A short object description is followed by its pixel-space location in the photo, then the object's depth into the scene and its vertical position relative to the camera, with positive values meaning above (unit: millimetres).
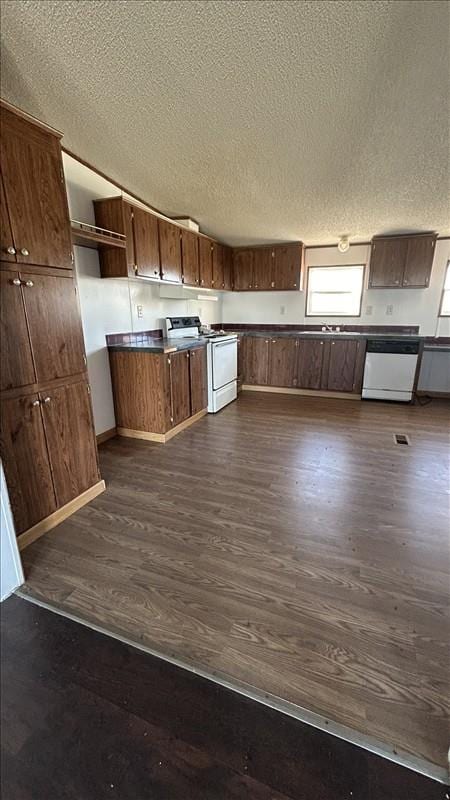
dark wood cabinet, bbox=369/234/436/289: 4500 +662
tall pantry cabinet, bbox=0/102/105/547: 1702 -146
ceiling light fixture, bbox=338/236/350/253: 4712 +925
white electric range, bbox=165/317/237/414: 4148 -572
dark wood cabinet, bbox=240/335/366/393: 4891 -780
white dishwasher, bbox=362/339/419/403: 4508 -779
